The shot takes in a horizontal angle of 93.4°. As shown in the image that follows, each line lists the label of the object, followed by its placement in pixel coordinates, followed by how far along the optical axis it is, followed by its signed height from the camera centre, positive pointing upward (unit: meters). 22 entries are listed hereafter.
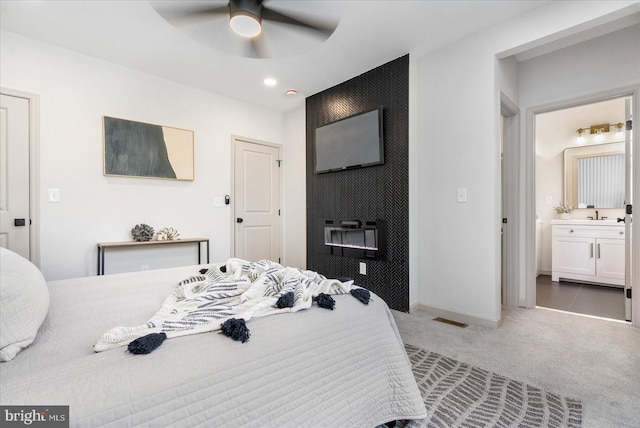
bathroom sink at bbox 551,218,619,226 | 3.98 -0.14
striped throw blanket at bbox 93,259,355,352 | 0.97 -0.36
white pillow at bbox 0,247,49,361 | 0.82 -0.28
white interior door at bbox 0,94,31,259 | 2.59 +0.33
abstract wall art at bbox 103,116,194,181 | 3.11 +0.69
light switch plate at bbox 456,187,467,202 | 2.74 +0.16
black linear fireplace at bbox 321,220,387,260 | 3.20 -0.31
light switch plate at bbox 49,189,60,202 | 2.79 +0.16
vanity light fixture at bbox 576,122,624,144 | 4.20 +1.17
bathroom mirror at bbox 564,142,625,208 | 4.25 +0.52
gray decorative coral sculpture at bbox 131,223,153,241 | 3.19 -0.21
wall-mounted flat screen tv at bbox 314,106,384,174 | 3.21 +0.80
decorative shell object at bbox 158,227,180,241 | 3.36 -0.23
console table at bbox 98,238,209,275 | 2.94 -0.33
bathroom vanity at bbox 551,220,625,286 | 3.90 -0.54
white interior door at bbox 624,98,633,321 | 2.60 +0.05
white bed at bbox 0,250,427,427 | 0.71 -0.45
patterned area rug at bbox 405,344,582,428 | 1.41 -0.98
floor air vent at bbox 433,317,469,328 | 2.65 -1.00
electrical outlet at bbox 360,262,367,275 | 3.37 -0.63
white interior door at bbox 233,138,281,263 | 4.16 +0.16
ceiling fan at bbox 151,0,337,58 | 1.71 +1.15
